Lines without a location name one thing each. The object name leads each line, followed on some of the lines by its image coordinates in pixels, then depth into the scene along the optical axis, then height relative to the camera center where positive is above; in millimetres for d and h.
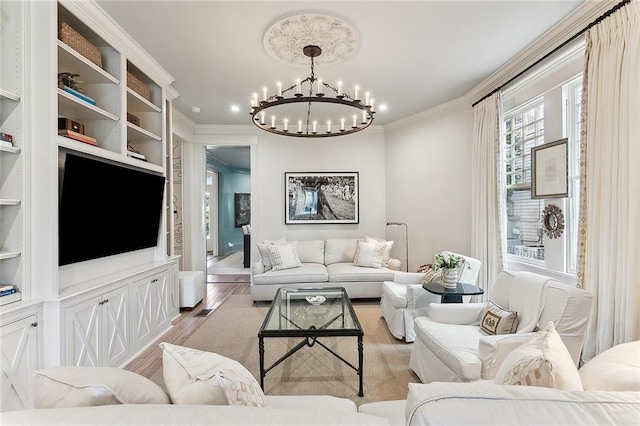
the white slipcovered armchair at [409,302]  3139 -990
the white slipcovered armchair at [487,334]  1808 -815
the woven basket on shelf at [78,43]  2223 +1351
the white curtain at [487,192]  3451 +242
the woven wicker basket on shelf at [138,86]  2984 +1327
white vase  2898 -643
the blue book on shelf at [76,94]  2277 +939
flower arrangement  2908 -504
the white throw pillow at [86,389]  852 -528
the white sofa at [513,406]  700 -484
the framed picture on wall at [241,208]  10516 +141
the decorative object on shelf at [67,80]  2288 +1051
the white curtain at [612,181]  1991 +220
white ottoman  4219 -1117
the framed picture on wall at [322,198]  5629 +266
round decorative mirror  2773 -86
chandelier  2537 +1580
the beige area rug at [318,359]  2320 -1385
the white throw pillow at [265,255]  4809 -709
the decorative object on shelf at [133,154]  2926 +590
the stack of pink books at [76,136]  2232 +598
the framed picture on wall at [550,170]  2730 +408
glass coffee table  2293 -955
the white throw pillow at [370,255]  4805 -707
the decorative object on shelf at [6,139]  1877 +472
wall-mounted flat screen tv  2188 +35
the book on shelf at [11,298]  1867 -557
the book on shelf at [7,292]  1873 -516
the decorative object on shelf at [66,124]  2232 +674
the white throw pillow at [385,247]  4895 -591
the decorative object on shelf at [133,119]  3084 +985
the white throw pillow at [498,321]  2111 -800
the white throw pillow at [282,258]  4711 -738
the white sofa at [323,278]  4441 -1008
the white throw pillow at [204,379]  926 -558
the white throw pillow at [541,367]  1003 -555
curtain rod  2133 +1467
